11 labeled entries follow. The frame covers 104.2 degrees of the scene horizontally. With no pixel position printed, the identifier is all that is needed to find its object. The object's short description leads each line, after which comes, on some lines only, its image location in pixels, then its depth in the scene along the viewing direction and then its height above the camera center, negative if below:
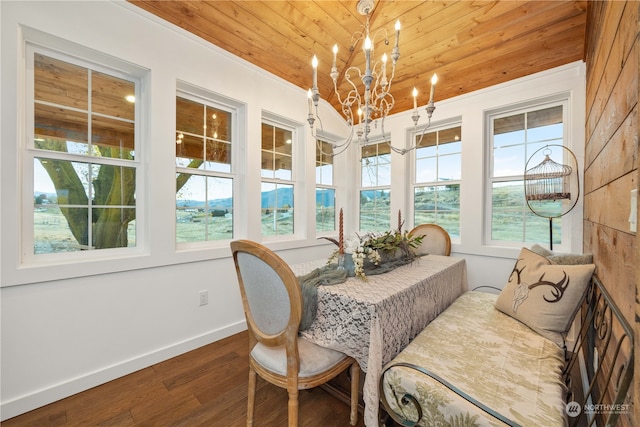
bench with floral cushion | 0.93 -0.73
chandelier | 1.46 +0.98
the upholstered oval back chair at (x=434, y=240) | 2.90 -0.36
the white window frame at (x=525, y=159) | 2.43 +0.69
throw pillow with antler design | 1.40 -0.51
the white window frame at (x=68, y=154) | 1.63 +0.38
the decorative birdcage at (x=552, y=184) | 2.27 +0.25
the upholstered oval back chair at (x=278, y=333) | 1.13 -0.62
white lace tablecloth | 1.22 -0.59
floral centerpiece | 1.65 -0.30
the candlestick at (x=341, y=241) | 1.63 -0.21
